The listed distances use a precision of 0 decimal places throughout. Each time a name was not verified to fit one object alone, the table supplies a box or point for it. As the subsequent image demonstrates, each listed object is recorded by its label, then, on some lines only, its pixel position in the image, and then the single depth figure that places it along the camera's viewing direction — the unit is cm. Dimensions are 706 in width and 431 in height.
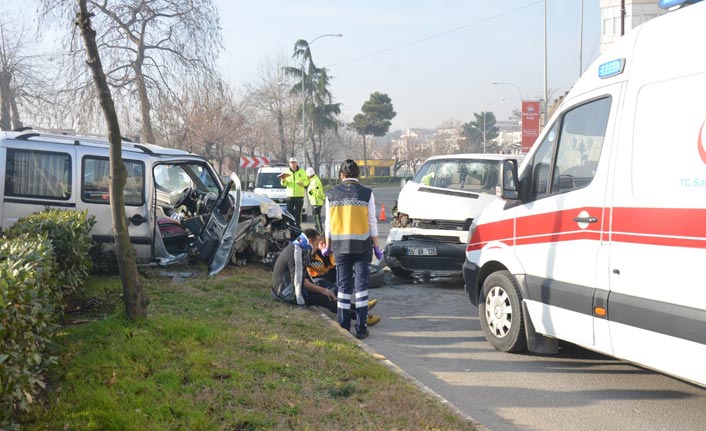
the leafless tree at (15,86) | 3148
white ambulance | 436
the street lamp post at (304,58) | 3916
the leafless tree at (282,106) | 5400
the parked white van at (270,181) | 2358
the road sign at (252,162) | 3192
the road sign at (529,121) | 2845
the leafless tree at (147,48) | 1947
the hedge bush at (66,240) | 699
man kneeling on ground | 769
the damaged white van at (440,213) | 997
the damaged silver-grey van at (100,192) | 942
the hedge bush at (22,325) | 334
